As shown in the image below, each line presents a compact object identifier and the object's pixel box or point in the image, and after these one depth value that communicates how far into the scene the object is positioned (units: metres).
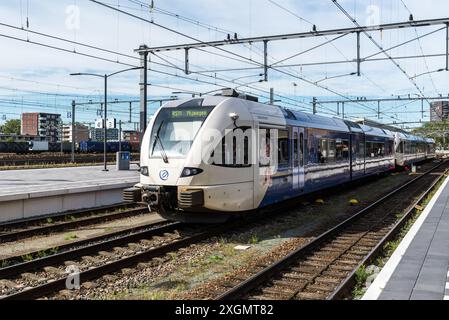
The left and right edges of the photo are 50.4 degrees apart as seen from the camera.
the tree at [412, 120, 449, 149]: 96.81
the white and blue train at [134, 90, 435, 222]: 10.09
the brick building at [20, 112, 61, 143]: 136.25
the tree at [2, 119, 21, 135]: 125.15
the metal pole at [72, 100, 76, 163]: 35.10
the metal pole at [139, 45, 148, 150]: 20.56
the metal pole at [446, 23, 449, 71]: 15.86
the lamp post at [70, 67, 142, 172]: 23.92
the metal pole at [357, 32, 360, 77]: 17.07
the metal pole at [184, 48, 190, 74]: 19.74
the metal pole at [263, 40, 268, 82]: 18.21
